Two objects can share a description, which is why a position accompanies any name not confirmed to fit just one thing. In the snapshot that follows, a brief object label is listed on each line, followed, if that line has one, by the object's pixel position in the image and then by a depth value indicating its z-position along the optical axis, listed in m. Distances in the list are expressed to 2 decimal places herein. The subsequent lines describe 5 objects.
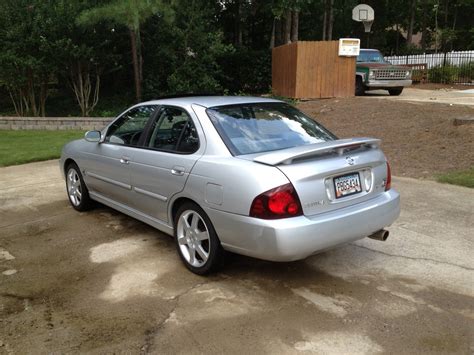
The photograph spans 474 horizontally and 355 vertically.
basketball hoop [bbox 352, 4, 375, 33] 24.94
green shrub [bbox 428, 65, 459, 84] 23.45
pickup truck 17.11
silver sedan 3.43
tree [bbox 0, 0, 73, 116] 14.77
